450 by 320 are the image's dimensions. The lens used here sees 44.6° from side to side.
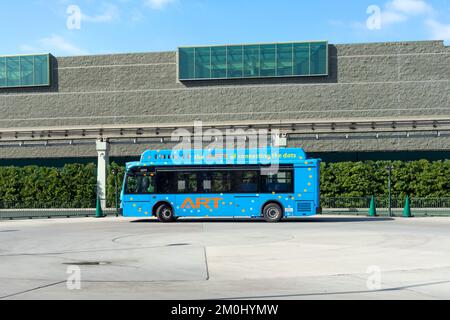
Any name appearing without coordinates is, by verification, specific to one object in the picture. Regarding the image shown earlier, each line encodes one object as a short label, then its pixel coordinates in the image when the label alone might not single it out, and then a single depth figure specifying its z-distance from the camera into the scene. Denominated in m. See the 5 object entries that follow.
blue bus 26.36
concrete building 48.00
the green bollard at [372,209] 32.53
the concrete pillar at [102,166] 44.38
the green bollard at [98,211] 33.81
